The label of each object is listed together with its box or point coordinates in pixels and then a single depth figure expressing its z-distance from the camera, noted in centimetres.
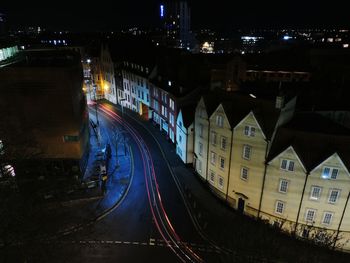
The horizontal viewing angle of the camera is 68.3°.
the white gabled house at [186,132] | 4940
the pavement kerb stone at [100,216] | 3569
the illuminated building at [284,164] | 3359
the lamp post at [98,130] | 6276
